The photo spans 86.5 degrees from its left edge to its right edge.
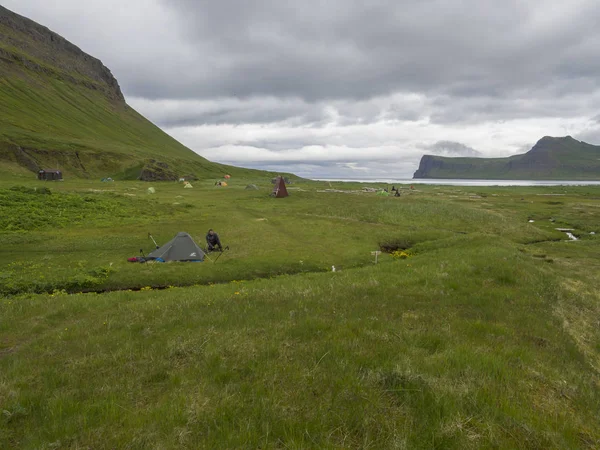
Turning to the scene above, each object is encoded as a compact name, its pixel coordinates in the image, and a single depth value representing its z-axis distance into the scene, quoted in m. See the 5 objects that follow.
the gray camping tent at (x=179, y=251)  26.84
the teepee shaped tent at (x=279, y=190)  71.08
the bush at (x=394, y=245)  33.53
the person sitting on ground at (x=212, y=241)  29.50
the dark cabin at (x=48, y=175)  83.75
